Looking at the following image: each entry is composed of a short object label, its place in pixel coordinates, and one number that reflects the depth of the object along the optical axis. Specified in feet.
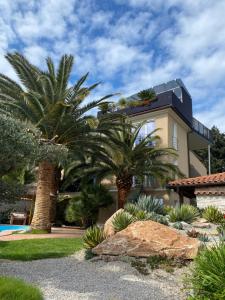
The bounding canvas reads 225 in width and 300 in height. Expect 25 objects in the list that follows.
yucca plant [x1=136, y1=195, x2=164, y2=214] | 28.58
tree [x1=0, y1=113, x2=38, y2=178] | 18.72
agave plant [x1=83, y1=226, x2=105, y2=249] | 22.25
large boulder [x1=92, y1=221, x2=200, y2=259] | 19.32
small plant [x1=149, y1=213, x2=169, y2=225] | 25.47
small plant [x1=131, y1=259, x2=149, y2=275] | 18.17
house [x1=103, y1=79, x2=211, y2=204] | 53.90
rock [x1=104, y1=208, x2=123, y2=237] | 23.85
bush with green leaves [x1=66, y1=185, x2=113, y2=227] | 49.45
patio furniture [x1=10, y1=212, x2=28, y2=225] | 52.35
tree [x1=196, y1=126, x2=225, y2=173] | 99.87
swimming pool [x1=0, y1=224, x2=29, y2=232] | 46.85
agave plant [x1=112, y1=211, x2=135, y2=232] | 23.93
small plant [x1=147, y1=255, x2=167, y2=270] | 18.75
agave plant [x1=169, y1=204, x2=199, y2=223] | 28.18
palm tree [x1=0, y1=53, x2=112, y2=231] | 35.76
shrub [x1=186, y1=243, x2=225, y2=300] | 11.34
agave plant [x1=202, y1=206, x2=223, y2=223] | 28.74
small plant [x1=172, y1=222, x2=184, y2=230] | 24.91
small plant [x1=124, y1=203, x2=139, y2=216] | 26.89
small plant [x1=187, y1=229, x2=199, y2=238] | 22.55
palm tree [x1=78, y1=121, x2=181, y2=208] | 48.38
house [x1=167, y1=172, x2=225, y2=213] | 33.73
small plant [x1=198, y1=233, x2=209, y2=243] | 20.77
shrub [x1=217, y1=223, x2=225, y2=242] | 22.81
